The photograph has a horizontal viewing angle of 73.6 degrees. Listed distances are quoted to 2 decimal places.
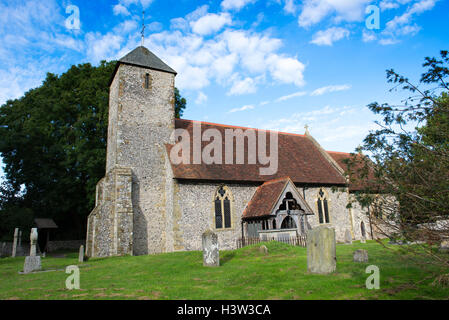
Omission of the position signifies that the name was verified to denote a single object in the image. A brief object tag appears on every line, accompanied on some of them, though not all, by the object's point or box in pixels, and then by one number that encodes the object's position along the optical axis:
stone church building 17.30
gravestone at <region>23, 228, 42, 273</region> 12.86
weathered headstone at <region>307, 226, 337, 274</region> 8.27
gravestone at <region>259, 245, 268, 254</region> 13.08
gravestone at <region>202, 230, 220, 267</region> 11.24
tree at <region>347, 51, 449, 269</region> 5.80
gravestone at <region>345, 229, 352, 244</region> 19.61
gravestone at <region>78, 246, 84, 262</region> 16.08
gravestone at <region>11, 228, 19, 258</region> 23.57
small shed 28.19
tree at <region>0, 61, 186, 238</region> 26.66
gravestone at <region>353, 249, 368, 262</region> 9.91
